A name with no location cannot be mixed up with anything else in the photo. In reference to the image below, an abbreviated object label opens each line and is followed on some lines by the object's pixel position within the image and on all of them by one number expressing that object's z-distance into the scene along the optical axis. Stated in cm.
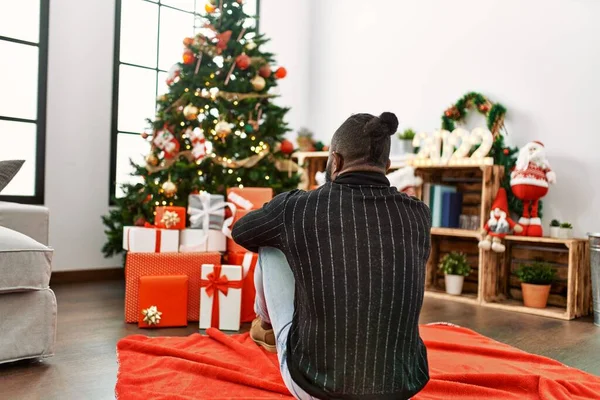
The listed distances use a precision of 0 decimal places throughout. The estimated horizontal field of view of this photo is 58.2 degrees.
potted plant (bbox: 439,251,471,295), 413
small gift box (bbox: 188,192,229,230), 312
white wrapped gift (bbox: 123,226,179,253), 296
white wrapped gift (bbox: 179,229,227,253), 307
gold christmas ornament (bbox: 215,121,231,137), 345
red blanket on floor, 185
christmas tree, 350
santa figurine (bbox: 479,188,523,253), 379
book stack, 423
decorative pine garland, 412
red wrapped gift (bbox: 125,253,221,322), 279
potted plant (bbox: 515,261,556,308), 370
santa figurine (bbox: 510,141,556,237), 370
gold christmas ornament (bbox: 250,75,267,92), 363
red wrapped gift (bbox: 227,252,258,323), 291
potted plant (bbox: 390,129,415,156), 461
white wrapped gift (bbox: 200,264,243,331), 273
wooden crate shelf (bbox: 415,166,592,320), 359
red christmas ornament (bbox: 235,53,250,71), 358
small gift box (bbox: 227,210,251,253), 309
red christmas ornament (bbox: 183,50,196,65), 366
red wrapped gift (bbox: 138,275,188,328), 270
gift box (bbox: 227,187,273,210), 313
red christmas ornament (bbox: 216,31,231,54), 363
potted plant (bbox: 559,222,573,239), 366
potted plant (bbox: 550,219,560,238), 368
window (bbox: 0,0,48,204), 382
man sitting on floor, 124
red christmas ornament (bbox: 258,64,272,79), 370
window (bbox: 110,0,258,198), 431
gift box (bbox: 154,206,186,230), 305
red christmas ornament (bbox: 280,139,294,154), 373
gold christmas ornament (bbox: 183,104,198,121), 352
